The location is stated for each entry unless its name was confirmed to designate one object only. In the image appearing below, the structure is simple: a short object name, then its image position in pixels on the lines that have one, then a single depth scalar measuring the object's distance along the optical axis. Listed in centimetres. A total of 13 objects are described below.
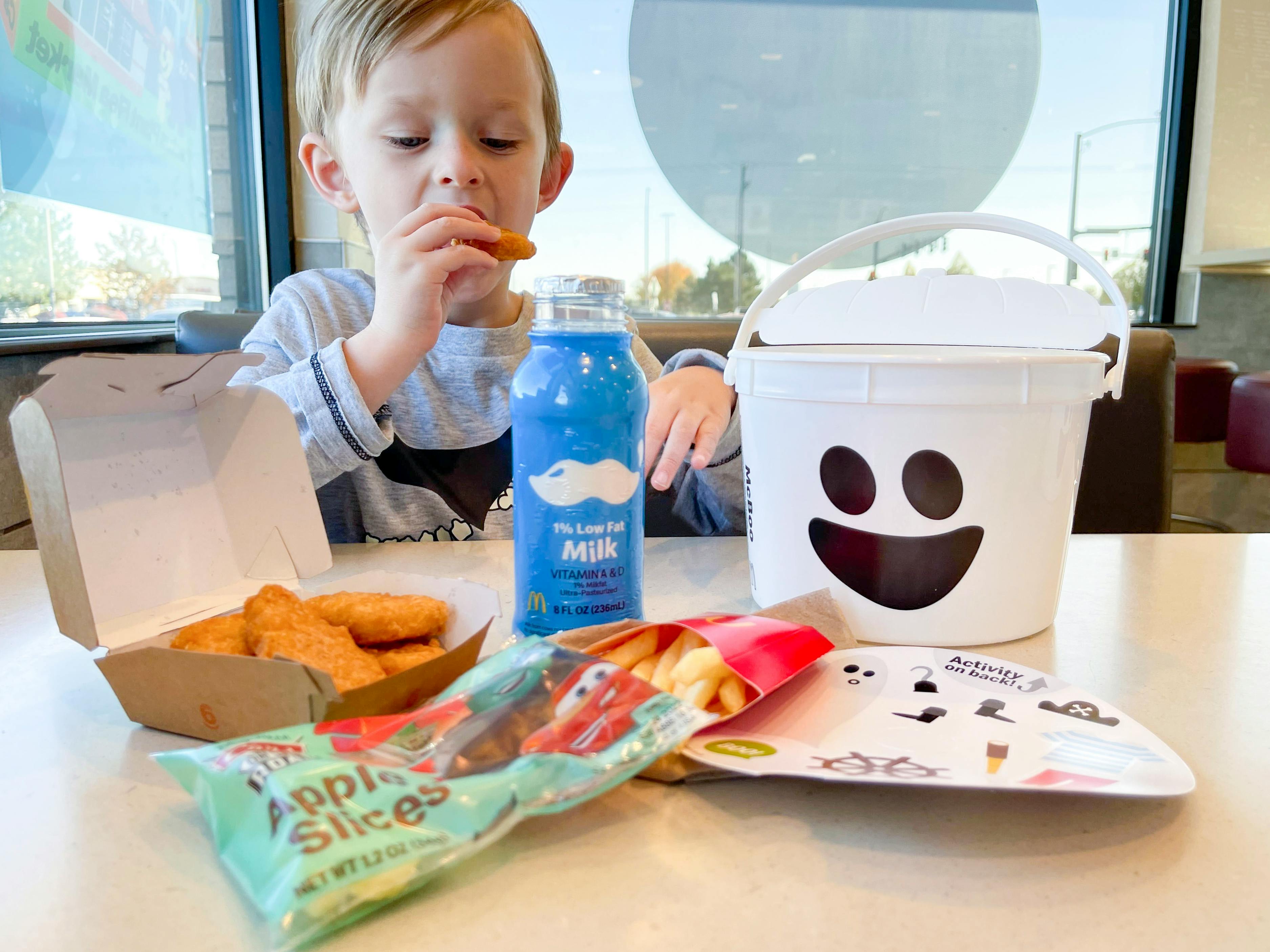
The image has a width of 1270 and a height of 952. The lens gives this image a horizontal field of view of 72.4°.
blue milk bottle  53
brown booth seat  151
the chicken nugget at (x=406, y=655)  50
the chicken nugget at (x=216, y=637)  49
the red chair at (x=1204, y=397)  286
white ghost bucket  58
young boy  94
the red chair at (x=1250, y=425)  248
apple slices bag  30
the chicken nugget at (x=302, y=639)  46
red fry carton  46
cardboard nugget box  44
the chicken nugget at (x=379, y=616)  53
